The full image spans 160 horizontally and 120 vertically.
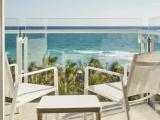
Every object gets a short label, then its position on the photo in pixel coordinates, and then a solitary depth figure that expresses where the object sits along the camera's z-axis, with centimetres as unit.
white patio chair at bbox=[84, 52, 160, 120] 262
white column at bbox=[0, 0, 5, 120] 184
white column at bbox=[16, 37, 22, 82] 380
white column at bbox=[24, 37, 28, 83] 389
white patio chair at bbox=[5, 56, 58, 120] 269
